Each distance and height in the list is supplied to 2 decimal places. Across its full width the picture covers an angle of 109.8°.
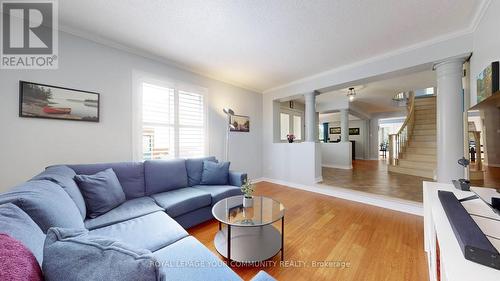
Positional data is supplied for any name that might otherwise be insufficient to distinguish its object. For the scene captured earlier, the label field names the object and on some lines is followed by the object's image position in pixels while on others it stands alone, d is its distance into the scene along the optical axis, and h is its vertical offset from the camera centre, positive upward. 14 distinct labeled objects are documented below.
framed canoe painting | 1.95 +0.46
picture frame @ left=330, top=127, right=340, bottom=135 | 9.62 +0.55
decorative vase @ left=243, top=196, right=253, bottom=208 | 1.99 -0.70
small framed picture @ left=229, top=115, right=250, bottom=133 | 4.10 +0.42
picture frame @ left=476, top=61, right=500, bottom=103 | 1.30 +0.46
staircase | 4.86 -0.06
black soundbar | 0.66 -0.42
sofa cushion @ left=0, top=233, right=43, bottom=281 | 0.45 -0.34
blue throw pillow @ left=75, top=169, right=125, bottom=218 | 1.67 -0.52
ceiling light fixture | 4.79 +1.33
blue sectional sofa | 0.96 -0.69
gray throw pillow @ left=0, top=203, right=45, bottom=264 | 0.65 -0.35
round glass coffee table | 1.60 -0.99
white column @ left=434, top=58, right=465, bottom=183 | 2.27 +0.25
